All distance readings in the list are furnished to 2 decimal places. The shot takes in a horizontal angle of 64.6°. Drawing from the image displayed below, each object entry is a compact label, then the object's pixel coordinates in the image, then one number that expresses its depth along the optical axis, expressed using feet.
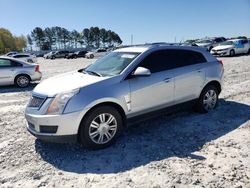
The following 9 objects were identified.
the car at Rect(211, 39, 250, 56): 55.65
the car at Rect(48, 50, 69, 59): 122.47
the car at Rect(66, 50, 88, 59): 115.87
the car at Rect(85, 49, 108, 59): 108.62
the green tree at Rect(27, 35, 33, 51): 256.56
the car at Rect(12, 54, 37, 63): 71.09
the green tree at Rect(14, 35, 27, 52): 242.24
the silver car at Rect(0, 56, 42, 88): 26.97
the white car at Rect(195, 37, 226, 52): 68.44
